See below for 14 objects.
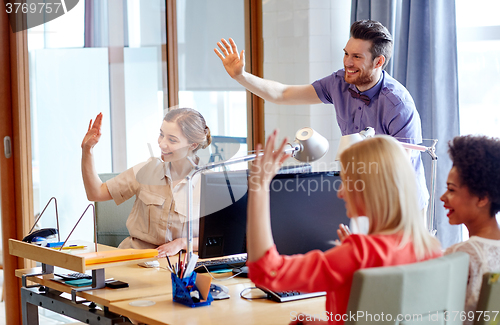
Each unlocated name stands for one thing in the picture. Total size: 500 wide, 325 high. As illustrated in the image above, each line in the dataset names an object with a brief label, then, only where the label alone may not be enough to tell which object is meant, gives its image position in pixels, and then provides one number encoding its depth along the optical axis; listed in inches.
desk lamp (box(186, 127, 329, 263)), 153.9
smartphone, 156.9
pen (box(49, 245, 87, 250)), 163.9
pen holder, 150.7
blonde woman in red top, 136.4
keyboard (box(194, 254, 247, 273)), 164.0
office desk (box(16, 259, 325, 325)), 147.7
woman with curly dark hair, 143.6
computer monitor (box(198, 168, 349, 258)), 155.8
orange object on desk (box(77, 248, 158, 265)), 155.0
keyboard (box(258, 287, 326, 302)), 152.6
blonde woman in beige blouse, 174.7
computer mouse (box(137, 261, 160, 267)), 166.6
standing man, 176.5
